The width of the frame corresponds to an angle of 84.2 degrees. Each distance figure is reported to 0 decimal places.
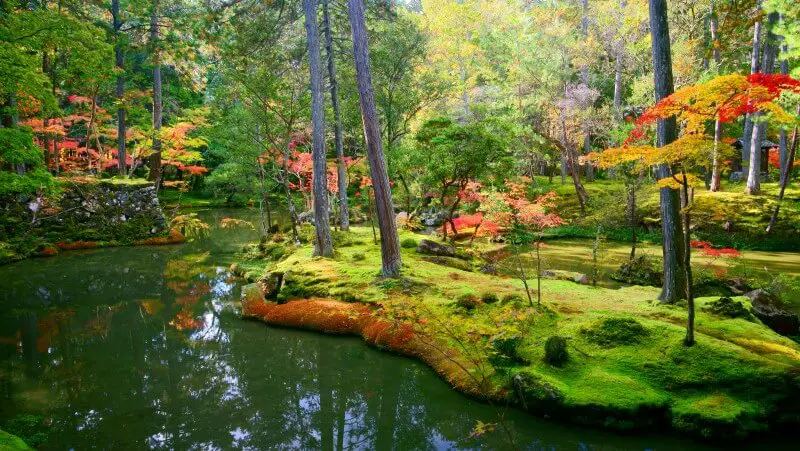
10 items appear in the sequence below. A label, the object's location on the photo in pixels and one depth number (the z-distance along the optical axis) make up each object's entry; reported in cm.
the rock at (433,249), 1186
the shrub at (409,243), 1252
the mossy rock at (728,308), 645
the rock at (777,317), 676
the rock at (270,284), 976
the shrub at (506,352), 573
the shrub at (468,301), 729
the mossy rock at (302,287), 920
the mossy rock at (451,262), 1116
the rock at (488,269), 1103
